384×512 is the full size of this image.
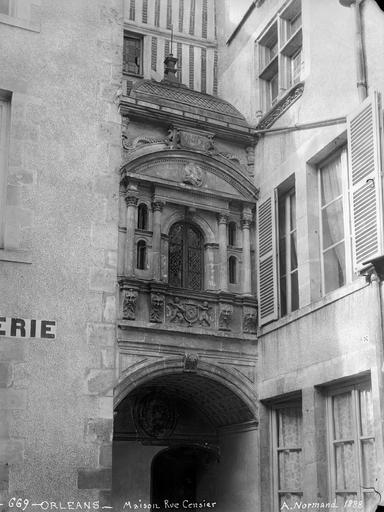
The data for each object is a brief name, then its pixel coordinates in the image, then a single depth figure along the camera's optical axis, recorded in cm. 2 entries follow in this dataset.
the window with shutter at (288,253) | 1017
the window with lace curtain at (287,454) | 957
